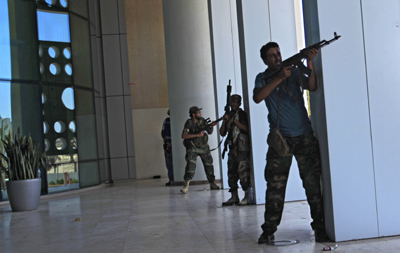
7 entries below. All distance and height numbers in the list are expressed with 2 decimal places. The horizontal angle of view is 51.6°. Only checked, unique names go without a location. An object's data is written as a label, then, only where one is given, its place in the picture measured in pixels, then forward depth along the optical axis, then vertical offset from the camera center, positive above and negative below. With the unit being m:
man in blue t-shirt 3.38 -0.21
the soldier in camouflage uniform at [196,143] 8.19 -0.16
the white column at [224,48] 8.50 +1.78
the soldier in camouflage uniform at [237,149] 5.80 -0.23
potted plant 7.05 -0.48
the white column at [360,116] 3.29 +0.07
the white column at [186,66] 10.25 +1.76
